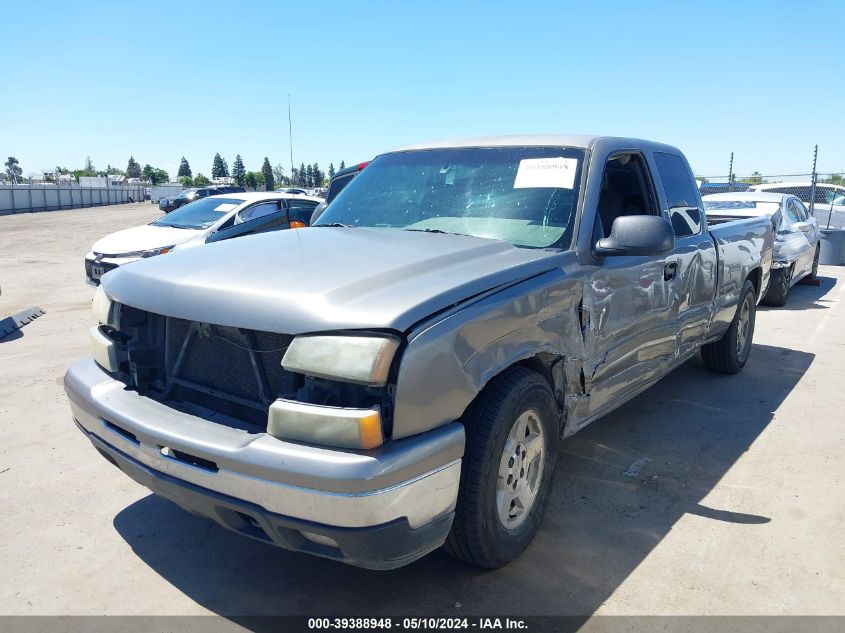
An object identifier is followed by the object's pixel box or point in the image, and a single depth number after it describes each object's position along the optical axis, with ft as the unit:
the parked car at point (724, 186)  66.39
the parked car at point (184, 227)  30.71
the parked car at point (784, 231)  31.45
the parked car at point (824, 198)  56.59
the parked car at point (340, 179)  19.15
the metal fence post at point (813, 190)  54.34
